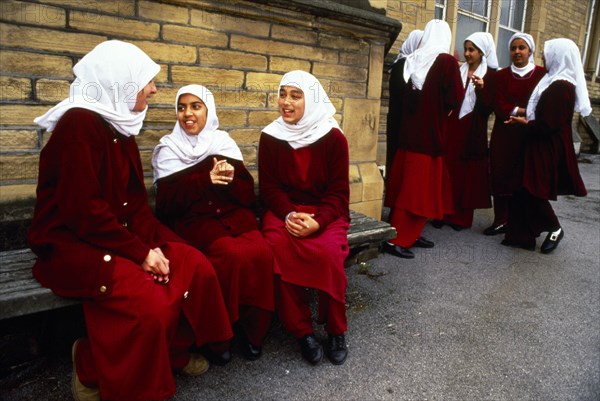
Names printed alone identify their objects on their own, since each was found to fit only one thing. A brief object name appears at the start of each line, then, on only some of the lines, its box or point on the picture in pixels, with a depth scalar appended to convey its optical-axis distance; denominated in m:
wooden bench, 1.82
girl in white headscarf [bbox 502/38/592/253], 3.99
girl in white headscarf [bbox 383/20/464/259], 3.87
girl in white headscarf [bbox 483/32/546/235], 4.39
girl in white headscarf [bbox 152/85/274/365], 2.34
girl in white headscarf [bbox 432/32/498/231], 4.61
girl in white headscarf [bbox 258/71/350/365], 2.44
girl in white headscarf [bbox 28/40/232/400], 1.83
